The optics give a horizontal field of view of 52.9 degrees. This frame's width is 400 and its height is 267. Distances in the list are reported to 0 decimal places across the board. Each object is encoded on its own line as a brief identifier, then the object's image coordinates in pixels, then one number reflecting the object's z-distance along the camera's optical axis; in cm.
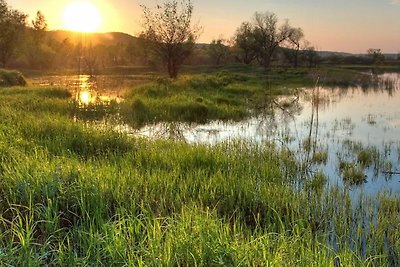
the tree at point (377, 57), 9822
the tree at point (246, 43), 8475
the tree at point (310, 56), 8725
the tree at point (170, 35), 3984
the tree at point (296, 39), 8700
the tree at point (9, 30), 5398
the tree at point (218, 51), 9831
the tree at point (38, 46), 7088
